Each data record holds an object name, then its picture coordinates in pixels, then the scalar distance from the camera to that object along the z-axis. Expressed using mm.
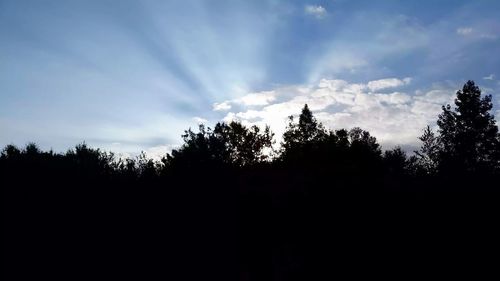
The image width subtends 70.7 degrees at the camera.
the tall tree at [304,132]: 61906
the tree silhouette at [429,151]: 52000
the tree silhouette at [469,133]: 48438
